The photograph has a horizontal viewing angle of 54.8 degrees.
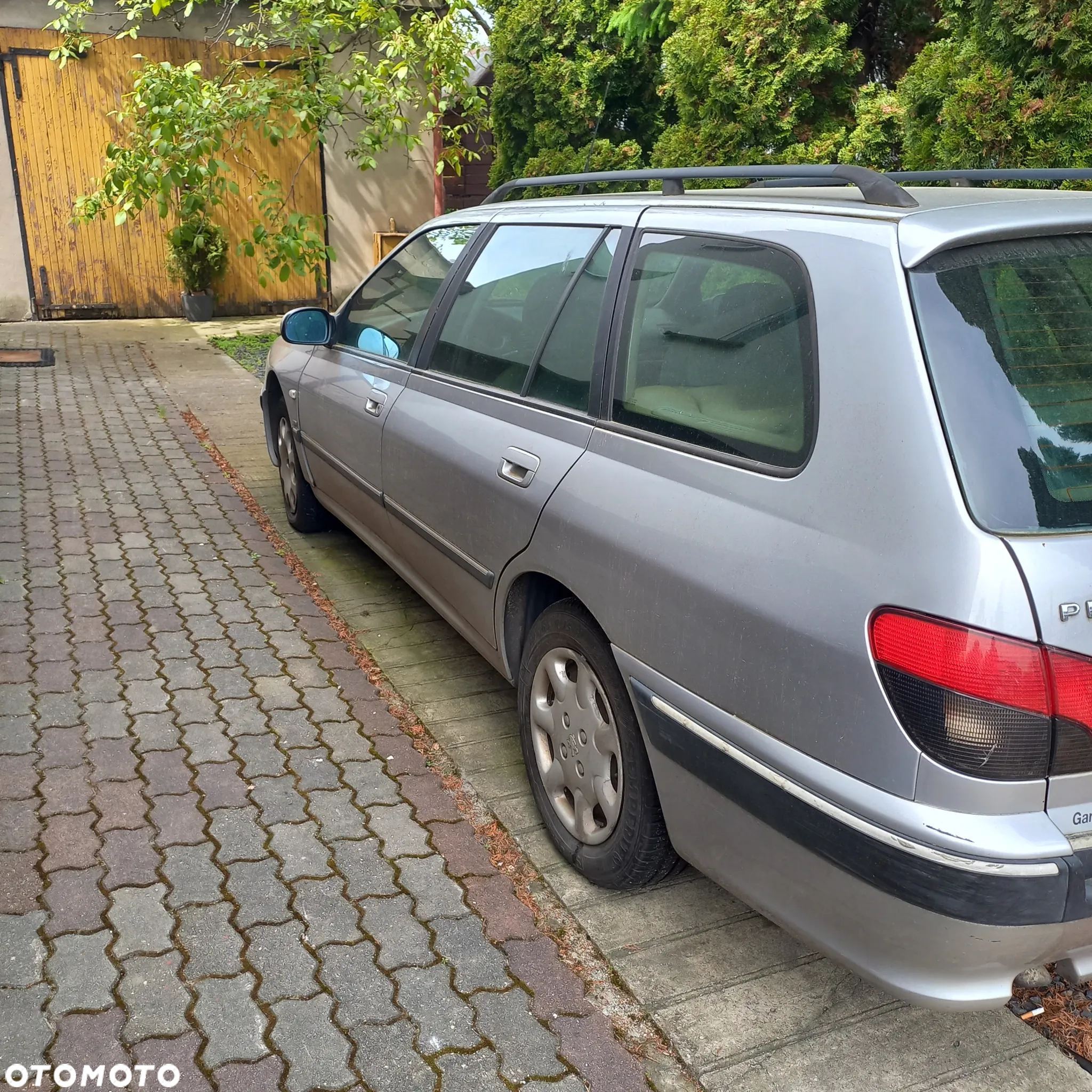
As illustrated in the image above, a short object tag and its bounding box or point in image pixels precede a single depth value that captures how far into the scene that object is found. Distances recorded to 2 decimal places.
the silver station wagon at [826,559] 1.75
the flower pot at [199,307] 12.96
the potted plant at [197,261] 12.36
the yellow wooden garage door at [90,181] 11.88
